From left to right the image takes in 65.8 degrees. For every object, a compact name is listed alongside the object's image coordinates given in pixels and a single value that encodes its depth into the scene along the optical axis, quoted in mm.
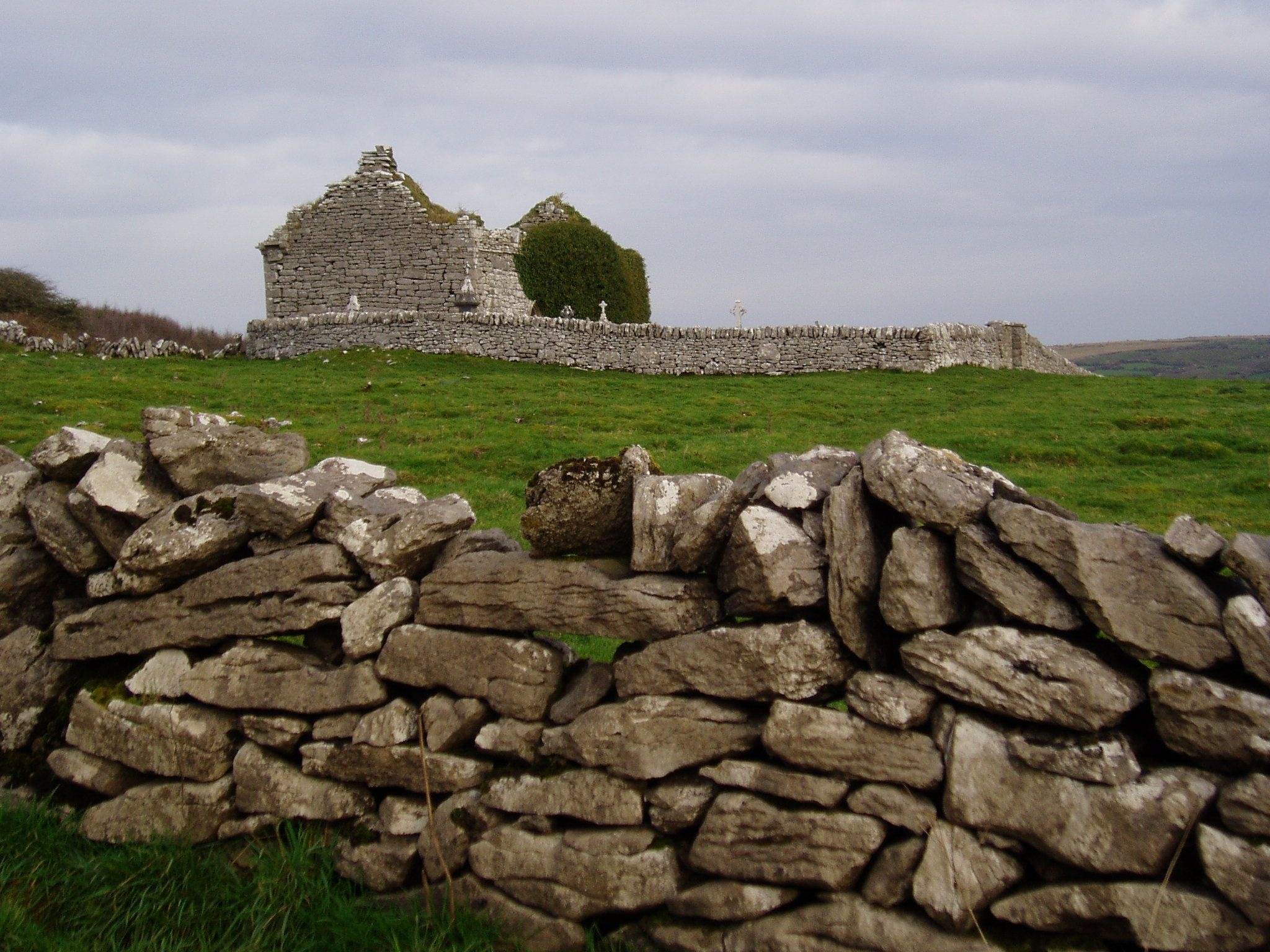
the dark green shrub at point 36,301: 36344
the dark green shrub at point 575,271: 39062
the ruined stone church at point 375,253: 37094
